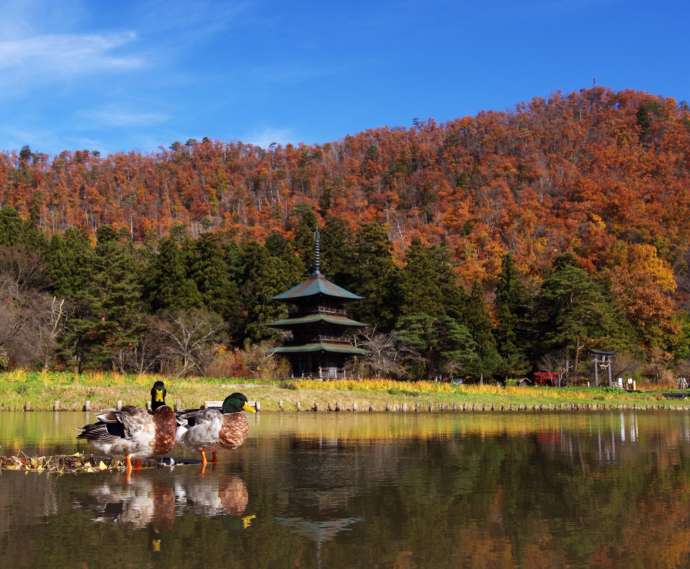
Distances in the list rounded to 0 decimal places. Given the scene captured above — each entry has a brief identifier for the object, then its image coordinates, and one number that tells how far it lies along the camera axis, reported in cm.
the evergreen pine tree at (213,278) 5416
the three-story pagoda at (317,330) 4509
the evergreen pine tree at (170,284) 5047
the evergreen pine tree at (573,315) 5128
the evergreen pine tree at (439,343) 4709
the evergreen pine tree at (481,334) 4859
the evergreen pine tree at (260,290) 5169
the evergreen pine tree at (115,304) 4809
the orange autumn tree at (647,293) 5722
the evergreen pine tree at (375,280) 5359
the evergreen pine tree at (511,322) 5206
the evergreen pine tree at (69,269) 5269
